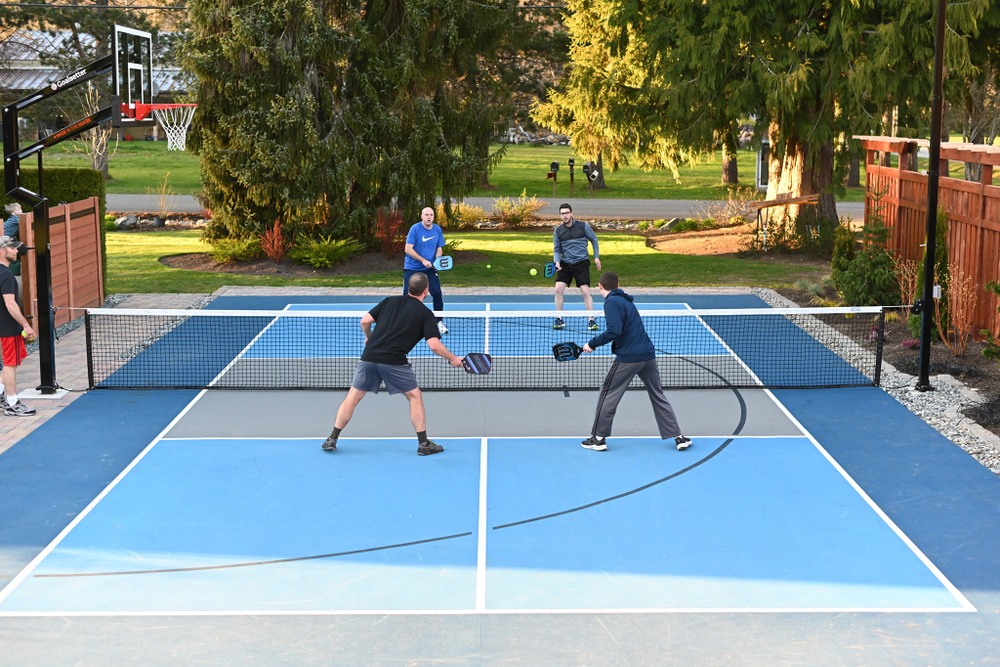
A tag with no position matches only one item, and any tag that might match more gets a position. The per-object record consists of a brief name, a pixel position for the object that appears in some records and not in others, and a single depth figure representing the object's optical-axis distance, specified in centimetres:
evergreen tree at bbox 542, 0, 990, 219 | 2452
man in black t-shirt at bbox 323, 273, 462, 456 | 1145
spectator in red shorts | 1294
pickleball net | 1509
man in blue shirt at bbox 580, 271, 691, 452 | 1155
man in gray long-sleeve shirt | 1748
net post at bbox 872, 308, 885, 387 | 1447
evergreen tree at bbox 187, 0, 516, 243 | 2402
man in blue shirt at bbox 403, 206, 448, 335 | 1691
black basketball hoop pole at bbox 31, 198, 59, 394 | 1413
